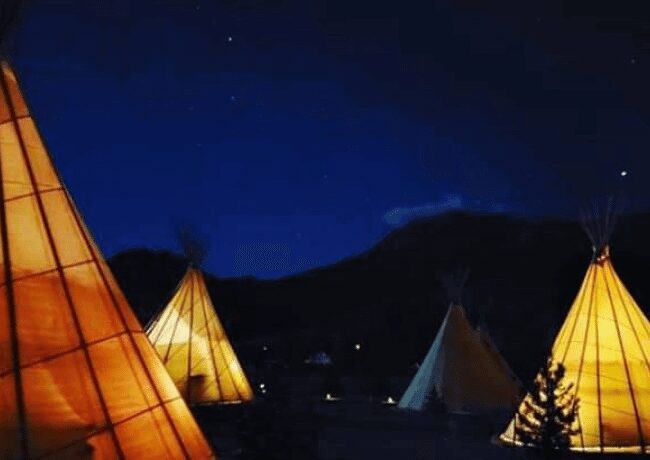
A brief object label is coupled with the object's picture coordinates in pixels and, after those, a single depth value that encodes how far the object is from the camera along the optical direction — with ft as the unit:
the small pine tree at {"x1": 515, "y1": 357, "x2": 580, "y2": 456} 29.84
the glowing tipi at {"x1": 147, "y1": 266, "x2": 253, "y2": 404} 56.80
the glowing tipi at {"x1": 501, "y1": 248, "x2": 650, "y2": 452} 39.96
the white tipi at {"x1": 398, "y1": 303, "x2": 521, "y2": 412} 61.00
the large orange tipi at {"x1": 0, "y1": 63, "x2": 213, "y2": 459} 19.61
